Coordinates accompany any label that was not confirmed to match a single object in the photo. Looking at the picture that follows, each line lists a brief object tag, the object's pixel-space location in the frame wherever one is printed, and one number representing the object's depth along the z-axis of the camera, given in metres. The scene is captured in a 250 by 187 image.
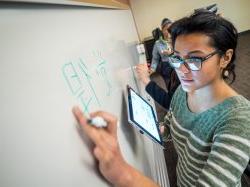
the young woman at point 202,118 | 0.52
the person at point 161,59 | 2.45
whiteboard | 0.35
